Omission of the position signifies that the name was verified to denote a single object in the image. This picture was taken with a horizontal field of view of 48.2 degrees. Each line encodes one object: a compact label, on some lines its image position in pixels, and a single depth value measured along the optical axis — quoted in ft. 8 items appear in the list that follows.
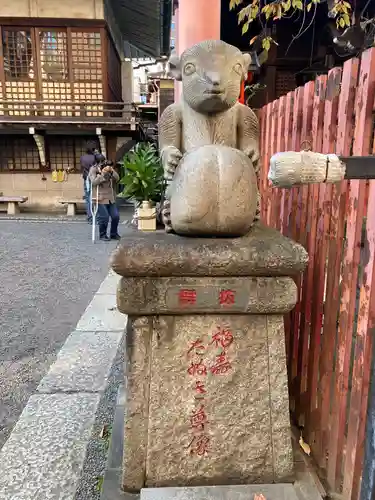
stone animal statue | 5.65
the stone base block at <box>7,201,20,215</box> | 41.01
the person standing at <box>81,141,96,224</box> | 34.93
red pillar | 10.77
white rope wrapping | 3.04
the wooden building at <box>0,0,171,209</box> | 36.76
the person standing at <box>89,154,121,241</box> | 25.46
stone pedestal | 5.49
